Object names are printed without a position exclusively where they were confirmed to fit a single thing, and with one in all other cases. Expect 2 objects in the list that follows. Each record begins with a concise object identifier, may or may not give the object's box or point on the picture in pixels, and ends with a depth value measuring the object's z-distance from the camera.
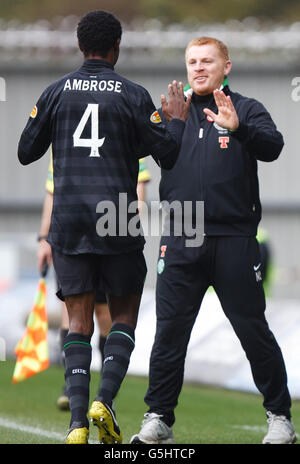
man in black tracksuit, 11.68
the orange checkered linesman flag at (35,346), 15.45
